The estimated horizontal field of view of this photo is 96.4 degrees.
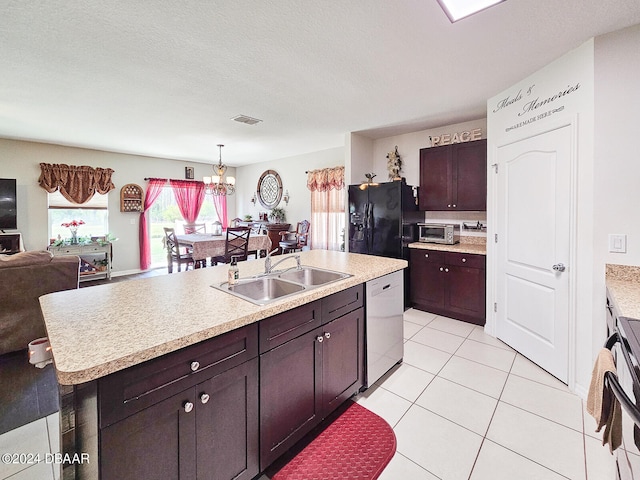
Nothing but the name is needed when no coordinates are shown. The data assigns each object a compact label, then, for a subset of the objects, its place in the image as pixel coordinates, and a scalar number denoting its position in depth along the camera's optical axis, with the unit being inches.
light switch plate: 78.5
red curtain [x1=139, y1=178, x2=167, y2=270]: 252.4
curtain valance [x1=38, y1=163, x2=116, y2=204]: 203.5
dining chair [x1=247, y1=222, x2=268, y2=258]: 259.5
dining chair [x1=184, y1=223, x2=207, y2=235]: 257.0
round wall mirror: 279.3
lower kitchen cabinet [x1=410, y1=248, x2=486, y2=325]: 132.6
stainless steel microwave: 150.4
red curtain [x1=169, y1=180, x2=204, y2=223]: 273.0
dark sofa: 105.3
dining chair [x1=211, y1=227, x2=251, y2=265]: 188.1
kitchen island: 37.1
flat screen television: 185.0
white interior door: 90.7
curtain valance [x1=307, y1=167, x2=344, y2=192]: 225.3
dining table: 186.1
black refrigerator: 151.9
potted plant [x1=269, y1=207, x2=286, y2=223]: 273.7
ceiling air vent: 150.2
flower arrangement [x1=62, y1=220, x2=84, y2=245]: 209.6
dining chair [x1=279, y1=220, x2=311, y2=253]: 242.1
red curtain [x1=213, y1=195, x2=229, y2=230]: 305.1
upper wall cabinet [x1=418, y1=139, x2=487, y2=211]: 137.4
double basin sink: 72.2
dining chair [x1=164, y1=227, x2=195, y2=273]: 194.4
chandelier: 206.6
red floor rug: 59.0
